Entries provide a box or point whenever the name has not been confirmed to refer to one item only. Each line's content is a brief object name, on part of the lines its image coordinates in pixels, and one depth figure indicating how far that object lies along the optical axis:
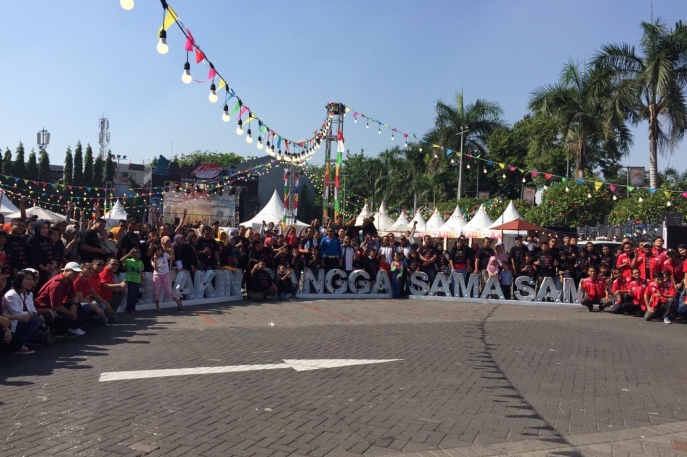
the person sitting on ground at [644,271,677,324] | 14.62
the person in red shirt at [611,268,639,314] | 15.91
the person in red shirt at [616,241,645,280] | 16.02
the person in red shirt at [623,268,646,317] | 15.54
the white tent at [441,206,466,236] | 33.12
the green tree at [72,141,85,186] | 68.75
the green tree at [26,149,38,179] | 62.28
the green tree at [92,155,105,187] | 70.65
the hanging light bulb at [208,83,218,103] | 13.64
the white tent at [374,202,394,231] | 39.59
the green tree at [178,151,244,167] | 105.44
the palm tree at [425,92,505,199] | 47.34
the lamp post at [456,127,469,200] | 45.95
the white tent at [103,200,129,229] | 36.56
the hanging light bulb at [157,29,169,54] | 10.49
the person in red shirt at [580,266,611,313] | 16.66
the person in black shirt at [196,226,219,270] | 16.02
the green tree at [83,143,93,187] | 69.31
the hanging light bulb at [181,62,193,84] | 12.08
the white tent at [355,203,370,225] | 37.79
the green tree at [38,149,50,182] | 62.47
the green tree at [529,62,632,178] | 33.22
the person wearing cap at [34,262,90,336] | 9.83
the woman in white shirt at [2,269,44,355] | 8.73
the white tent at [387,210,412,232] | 37.25
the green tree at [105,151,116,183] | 72.44
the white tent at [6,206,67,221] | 25.81
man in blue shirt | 18.27
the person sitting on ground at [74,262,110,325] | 10.65
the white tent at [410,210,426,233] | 37.90
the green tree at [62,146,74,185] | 69.00
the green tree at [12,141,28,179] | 61.56
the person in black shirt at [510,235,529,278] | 18.47
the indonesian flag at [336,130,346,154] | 24.01
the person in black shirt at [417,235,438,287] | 18.75
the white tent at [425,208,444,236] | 35.17
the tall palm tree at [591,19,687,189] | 26.09
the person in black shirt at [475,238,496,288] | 18.44
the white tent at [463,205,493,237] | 30.41
